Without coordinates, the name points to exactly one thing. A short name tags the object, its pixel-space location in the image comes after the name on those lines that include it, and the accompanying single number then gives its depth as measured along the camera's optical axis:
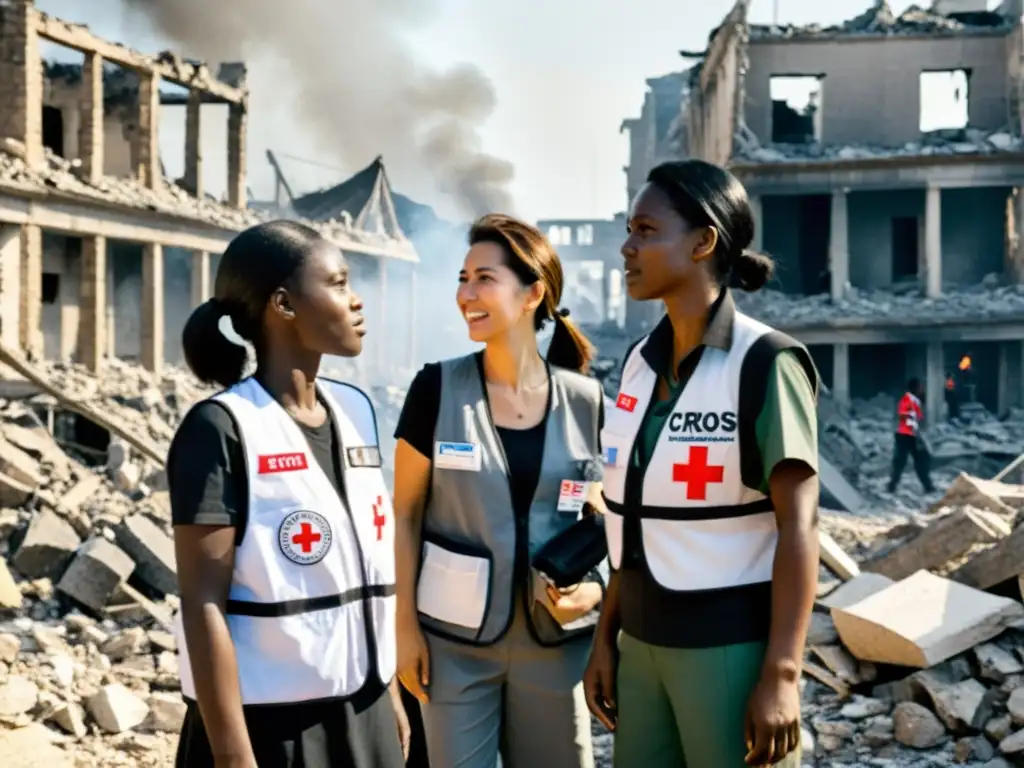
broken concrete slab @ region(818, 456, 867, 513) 17.56
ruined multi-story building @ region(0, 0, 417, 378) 18.52
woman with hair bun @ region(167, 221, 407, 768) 2.37
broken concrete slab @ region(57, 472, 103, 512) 10.71
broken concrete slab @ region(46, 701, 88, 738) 6.28
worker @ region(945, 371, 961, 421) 25.10
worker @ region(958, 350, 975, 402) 25.66
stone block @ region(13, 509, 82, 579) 8.98
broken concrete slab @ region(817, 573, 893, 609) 7.20
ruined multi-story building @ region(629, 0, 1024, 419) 25.34
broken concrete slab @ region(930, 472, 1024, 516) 10.61
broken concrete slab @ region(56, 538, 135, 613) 8.44
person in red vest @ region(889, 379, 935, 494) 17.47
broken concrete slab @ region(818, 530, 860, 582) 8.15
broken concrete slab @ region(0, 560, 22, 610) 8.12
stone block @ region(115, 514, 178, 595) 9.06
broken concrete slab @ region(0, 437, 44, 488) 10.78
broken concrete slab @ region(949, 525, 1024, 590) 6.82
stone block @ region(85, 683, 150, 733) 6.34
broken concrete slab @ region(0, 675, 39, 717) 6.23
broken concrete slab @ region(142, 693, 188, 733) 6.44
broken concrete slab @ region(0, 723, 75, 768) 5.43
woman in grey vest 3.25
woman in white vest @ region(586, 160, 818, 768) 2.54
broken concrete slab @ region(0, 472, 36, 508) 10.36
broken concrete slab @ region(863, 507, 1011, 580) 8.20
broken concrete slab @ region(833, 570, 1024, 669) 6.06
